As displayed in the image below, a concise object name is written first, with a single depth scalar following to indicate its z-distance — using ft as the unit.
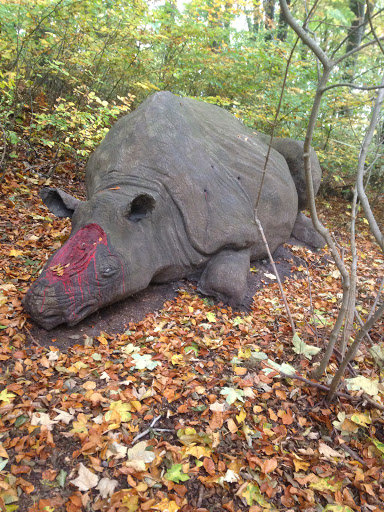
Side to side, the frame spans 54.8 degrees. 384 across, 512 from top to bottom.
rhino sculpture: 11.73
